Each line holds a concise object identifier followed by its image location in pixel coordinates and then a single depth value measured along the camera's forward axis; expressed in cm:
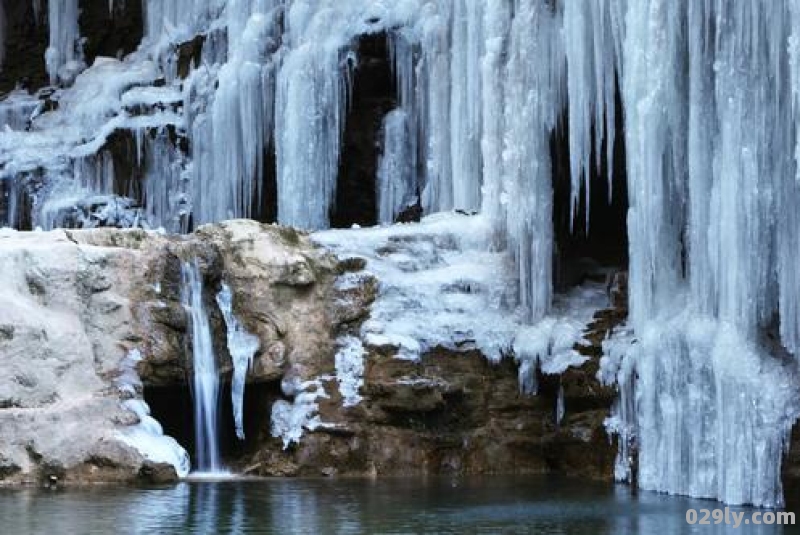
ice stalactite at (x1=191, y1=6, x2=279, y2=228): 2702
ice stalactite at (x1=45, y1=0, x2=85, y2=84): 3478
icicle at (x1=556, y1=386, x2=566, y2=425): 1891
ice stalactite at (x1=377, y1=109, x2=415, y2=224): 2605
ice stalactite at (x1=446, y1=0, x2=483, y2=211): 2288
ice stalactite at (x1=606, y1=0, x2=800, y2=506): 1489
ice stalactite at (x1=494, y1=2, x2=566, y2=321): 2005
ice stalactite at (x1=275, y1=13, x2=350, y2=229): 2578
